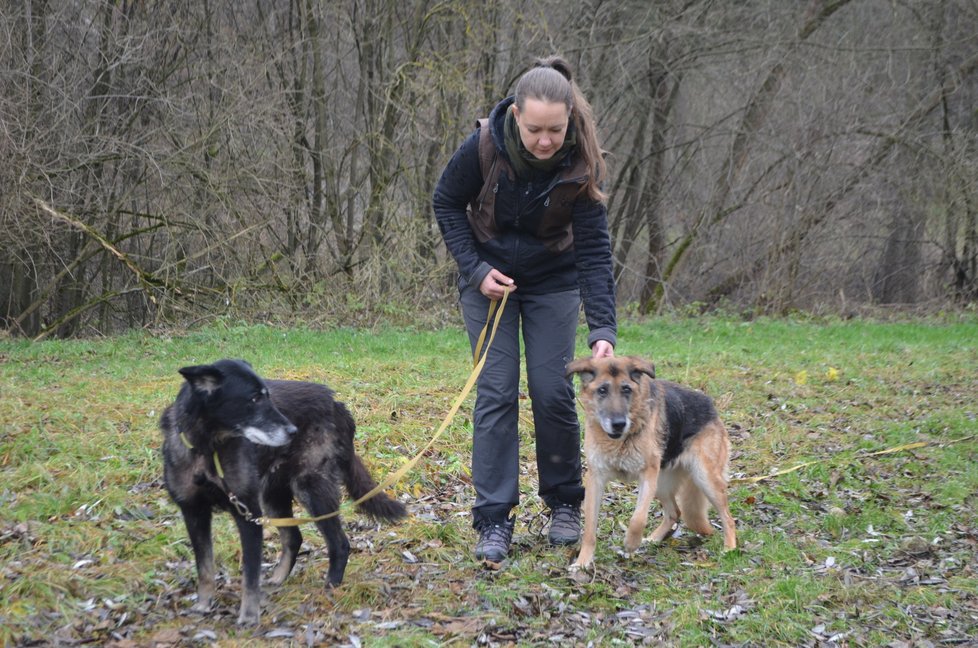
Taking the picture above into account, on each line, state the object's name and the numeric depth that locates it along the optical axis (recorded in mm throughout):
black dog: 4223
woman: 4891
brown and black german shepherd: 5051
